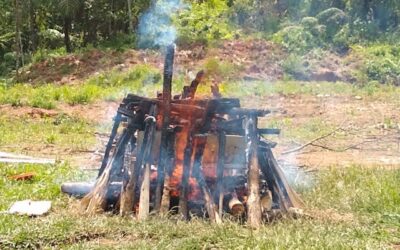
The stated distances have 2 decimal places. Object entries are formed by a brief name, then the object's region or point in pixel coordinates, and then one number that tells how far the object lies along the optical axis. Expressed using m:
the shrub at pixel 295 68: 20.44
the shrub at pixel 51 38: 29.80
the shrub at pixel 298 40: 22.03
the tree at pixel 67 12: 25.47
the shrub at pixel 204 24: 23.48
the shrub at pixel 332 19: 23.77
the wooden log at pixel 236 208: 5.64
